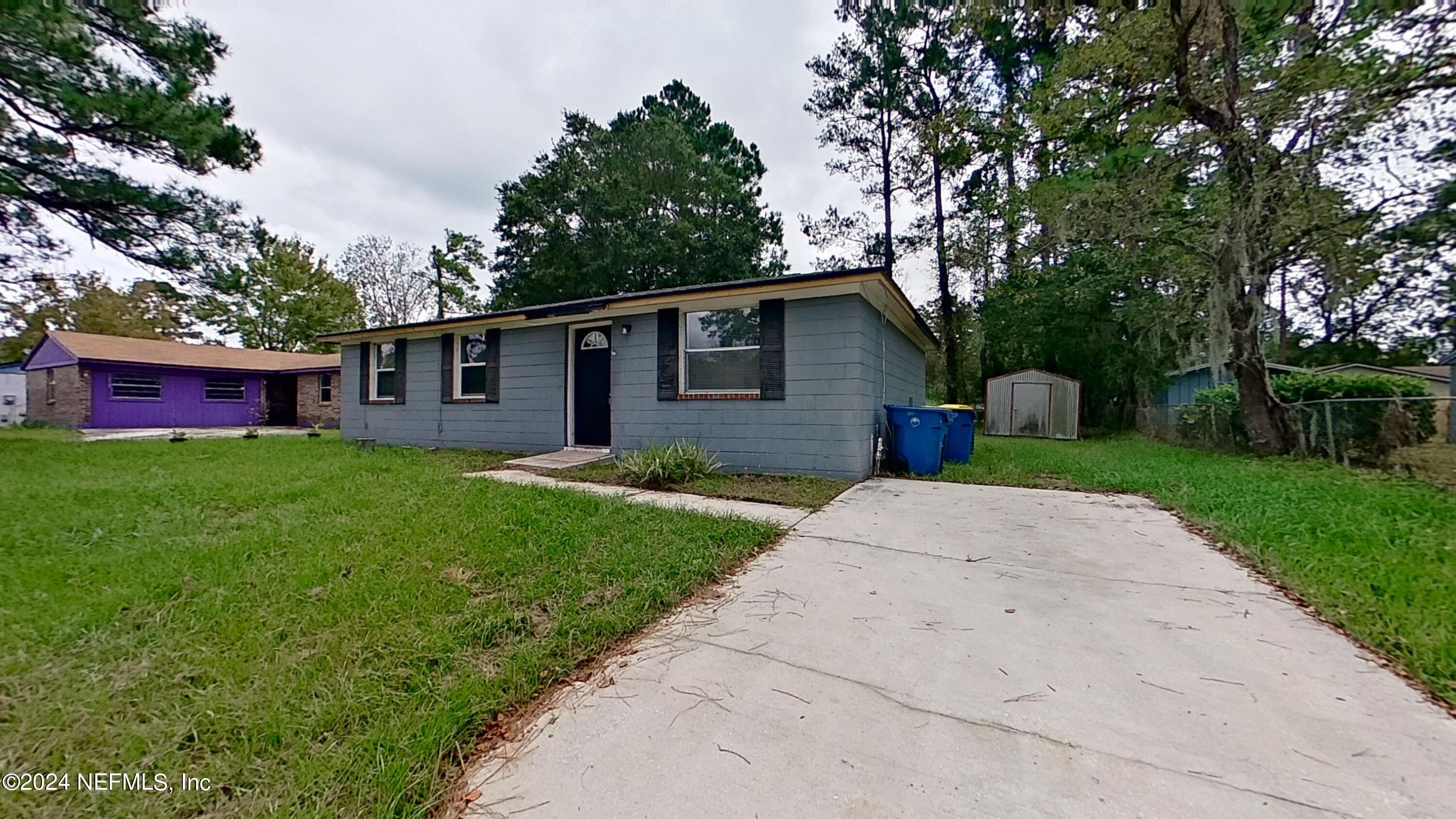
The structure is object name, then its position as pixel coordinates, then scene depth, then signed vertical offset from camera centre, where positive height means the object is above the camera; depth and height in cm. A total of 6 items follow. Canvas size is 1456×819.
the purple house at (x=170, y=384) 1430 +75
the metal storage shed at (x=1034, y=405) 1384 +25
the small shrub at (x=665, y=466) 565 -63
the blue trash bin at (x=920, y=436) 670 -31
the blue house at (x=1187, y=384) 1336 +86
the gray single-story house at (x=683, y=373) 608 +57
